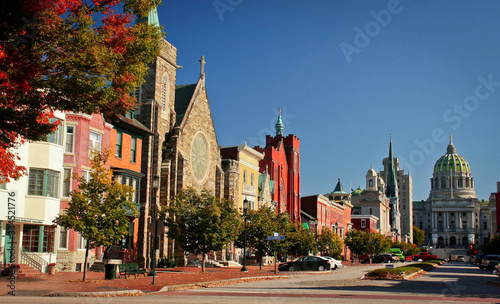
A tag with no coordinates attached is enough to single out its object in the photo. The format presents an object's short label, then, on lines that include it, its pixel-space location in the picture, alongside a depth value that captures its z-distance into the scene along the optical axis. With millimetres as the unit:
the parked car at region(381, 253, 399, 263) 72438
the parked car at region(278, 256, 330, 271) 43000
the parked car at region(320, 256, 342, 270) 47594
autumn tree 13047
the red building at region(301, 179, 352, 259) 84562
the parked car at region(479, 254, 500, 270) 53675
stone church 41562
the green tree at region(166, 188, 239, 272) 36688
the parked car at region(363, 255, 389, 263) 72119
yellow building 53094
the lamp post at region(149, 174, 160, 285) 25075
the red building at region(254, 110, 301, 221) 67875
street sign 37531
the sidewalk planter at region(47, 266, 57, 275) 29219
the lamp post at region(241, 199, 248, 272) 38688
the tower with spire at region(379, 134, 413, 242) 191512
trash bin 26781
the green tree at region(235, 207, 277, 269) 44875
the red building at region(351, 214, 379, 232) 124312
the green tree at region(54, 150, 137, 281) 25547
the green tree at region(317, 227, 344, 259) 67188
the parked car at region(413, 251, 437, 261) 104338
